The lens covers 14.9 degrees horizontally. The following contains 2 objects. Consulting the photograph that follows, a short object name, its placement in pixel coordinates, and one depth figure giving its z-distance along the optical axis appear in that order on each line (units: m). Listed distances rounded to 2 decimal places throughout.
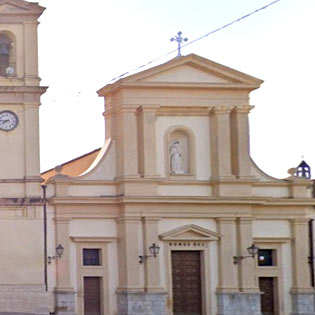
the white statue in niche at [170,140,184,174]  38.81
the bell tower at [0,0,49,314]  37.12
